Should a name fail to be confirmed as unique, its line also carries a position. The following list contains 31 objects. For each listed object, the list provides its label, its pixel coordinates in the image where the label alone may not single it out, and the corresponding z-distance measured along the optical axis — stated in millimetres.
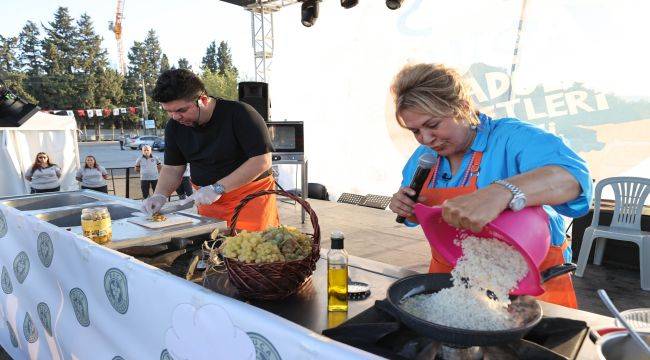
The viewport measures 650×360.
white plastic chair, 3635
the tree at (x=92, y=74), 36938
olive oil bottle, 1070
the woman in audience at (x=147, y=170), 7562
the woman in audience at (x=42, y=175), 5859
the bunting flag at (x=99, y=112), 21588
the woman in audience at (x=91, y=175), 6387
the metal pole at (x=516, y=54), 4777
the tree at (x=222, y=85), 32938
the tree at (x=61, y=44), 39344
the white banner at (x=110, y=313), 846
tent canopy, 5730
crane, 54219
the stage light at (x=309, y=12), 6082
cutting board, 1808
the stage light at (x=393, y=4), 5254
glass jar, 1559
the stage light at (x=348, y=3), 5434
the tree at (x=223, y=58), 55219
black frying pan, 691
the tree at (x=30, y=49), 39375
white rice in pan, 773
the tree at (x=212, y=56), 55125
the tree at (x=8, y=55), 35938
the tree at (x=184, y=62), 49169
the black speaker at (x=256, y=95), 6367
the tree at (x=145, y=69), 42500
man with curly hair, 1935
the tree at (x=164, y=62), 50956
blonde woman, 978
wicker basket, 1057
